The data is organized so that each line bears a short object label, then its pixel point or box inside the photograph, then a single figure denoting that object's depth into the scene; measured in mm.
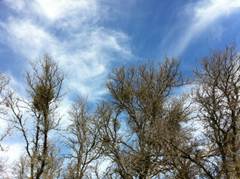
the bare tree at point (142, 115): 11471
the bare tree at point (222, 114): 8469
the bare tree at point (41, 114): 12217
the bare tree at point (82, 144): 14381
